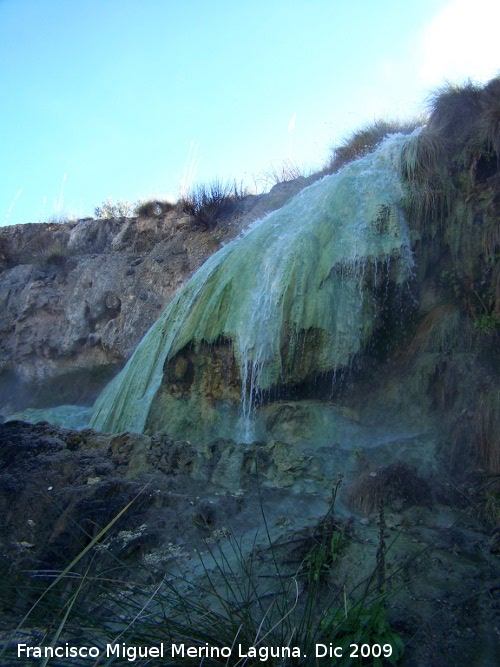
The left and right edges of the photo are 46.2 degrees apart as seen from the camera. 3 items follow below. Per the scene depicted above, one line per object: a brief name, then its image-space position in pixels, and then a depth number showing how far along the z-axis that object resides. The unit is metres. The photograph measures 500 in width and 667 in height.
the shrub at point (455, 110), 8.36
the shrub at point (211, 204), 12.56
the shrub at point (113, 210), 16.77
